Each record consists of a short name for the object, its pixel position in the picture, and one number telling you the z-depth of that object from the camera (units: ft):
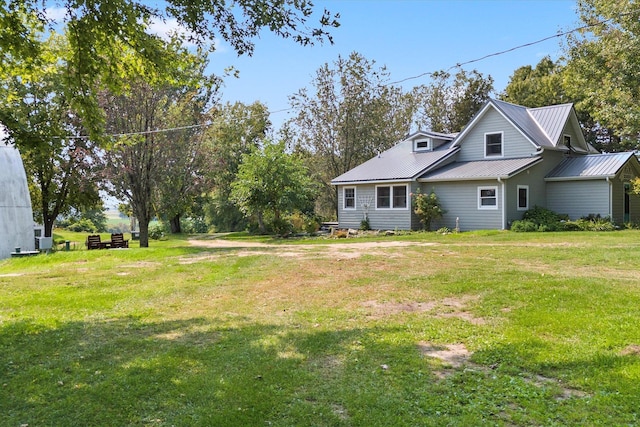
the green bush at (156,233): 110.63
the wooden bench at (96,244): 68.29
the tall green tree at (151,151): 65.87
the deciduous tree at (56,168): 87.04
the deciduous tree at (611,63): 66.28
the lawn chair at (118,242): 69.46
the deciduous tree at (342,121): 115.96
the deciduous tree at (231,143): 117.39
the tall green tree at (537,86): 117.80
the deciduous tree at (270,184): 83.53
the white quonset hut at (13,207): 60.13
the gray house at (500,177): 70.59
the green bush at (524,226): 65.31
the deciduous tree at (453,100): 132.67
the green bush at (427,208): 74.18
